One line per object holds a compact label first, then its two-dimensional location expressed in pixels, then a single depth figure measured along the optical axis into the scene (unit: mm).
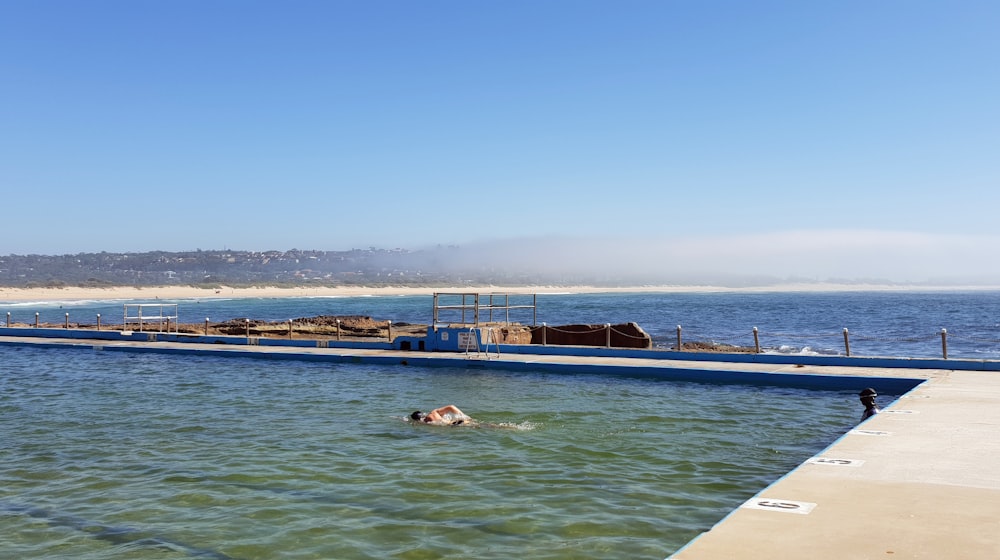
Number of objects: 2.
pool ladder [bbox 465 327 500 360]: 23856
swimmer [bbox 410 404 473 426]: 14539
